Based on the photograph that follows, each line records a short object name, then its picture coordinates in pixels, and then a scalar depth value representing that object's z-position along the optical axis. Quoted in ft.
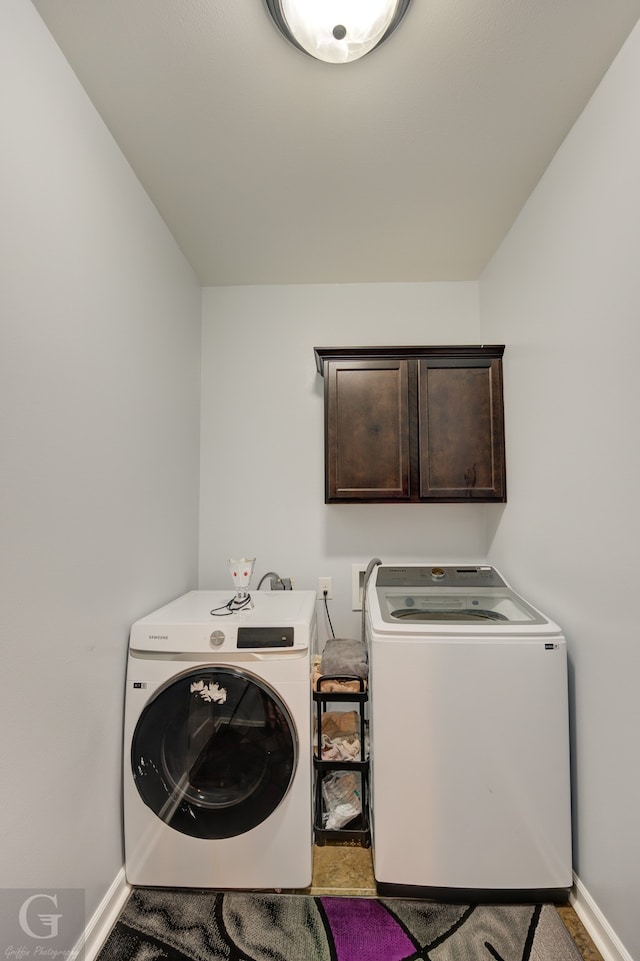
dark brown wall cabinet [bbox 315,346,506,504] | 6.80
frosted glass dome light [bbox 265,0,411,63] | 3.45
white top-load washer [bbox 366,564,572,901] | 4.56
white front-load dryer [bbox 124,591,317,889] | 4.77
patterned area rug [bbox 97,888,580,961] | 4.16
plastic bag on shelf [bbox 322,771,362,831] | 5.48
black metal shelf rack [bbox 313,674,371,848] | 5.30
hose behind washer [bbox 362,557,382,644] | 7.29
